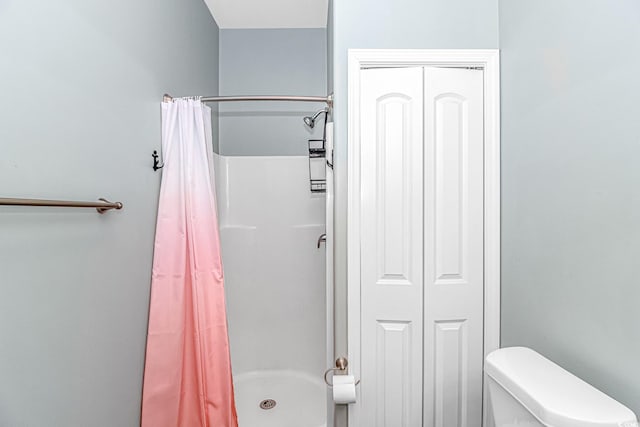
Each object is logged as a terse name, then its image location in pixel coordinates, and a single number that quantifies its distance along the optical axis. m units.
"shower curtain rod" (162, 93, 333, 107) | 1.74
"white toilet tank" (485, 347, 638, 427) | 0.79
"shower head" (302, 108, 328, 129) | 2.50
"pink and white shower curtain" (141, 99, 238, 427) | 1.47
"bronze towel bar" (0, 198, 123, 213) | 0.76
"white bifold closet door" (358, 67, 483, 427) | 1.45
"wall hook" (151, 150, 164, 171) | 1.52
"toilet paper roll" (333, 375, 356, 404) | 1.37
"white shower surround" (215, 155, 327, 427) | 2.53
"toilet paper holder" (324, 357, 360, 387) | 1.46
